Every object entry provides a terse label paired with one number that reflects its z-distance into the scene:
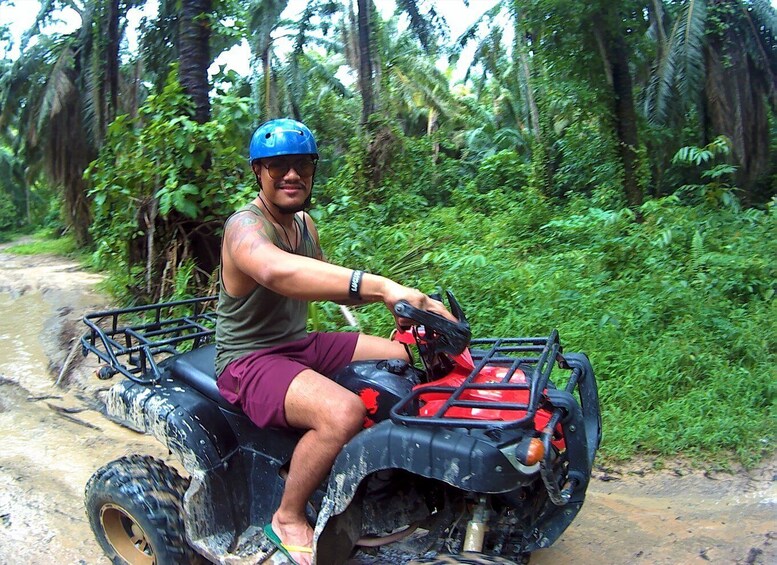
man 2.31
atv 2.07
